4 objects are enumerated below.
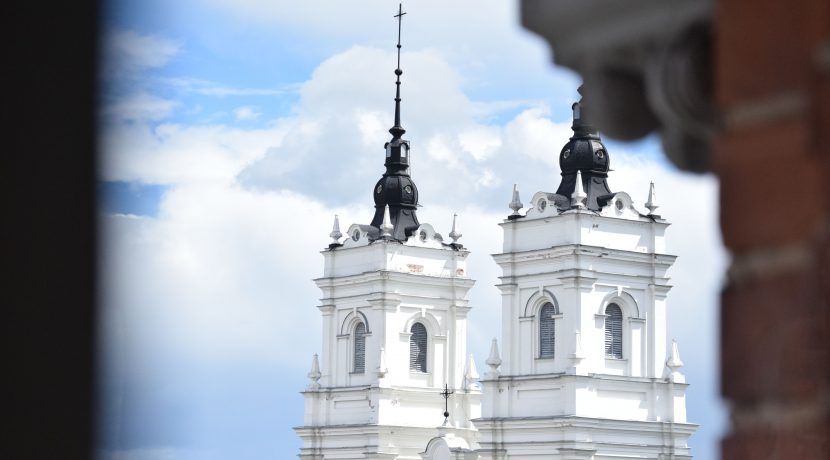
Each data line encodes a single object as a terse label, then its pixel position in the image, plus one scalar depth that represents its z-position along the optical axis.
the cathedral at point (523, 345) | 186.94
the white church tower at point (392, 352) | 194.64
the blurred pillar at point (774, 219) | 8.10
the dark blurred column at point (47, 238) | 9.92
